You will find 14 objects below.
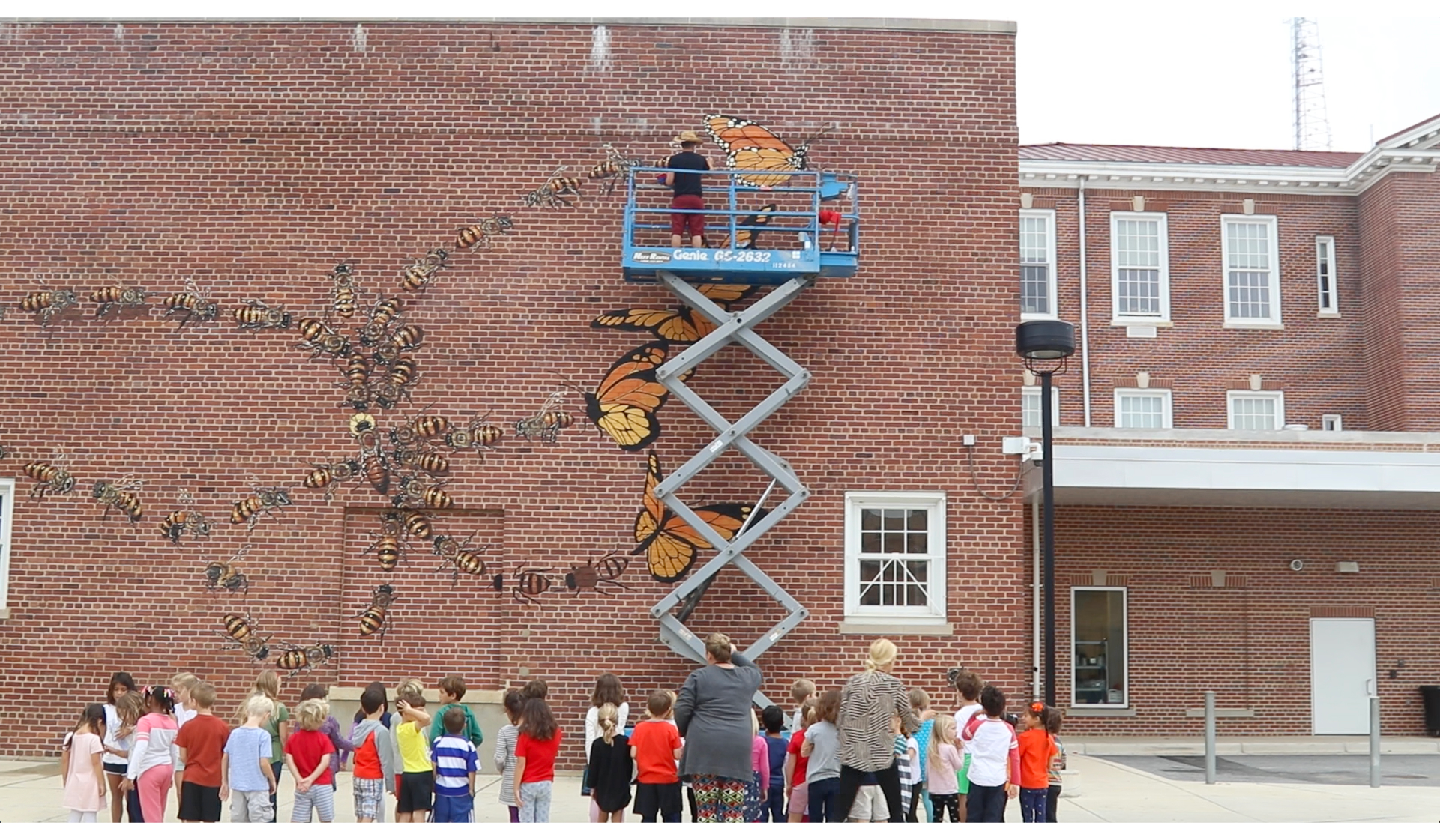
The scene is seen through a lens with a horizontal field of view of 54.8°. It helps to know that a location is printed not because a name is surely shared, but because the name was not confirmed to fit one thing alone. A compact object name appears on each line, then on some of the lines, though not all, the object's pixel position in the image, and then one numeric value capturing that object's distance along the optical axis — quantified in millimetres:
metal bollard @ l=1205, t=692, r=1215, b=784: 16062
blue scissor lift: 15383
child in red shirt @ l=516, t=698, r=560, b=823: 10000
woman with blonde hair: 9891
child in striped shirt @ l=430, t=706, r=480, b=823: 9992
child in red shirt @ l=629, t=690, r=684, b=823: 10172
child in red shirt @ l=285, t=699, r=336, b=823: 10242
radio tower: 50656
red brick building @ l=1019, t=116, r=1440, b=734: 21344
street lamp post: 14047
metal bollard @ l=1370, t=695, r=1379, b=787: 15352
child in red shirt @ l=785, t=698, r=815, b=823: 10680
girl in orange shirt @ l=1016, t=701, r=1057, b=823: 10773
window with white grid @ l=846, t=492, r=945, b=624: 16125
